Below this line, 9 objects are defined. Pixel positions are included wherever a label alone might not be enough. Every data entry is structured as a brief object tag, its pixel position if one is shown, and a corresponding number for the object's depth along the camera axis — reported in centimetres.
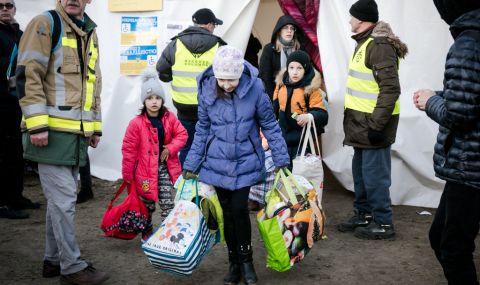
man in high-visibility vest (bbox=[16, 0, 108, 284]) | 366
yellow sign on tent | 683
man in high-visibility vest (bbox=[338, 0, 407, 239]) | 479
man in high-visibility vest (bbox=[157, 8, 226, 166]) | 590
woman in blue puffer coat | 395
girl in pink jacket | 476
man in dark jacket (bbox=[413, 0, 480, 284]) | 281
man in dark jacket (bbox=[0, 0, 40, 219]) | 566
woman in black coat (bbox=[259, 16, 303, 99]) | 631
